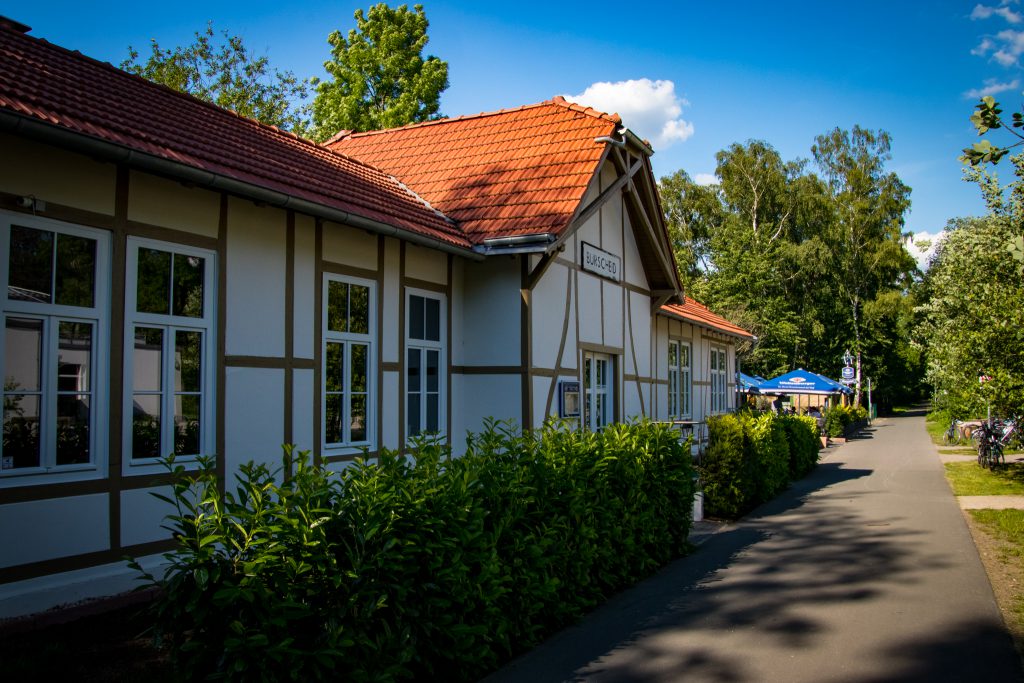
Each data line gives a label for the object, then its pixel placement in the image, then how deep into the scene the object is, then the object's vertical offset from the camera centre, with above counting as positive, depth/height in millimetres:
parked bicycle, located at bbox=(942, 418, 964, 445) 32250 -1639
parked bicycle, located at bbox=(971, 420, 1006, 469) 21578 -1492
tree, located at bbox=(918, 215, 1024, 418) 14516 +1088
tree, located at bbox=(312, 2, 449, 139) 30750 +11981
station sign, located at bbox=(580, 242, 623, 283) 14094 +2301
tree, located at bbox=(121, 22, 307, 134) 28859 +11290
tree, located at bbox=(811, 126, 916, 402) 52031 +11360
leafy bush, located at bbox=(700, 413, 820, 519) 13500 -1267
